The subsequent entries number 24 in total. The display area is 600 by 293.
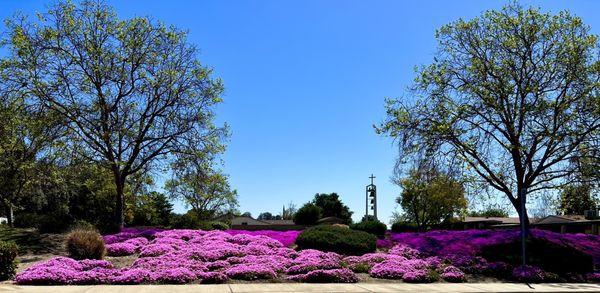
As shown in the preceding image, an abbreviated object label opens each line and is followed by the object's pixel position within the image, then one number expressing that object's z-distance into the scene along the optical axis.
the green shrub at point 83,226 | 20.88
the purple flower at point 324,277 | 15.56
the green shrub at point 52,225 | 25.80
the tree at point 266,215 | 166.77
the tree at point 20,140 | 24.70
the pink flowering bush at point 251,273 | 15.41
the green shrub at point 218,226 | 32.04
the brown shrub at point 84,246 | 17.84
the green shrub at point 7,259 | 14.23
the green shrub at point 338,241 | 20.45
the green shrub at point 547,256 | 18.72
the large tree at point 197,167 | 27.45
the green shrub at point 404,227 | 40.56
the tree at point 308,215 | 72.06
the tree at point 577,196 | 24.10
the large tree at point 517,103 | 23.12
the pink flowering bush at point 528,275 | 17.17
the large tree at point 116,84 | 24.83
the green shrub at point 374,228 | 25.80
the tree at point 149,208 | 31.57
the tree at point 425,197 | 24.64
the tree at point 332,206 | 100.56
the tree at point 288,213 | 129.48
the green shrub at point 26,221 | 29.93
